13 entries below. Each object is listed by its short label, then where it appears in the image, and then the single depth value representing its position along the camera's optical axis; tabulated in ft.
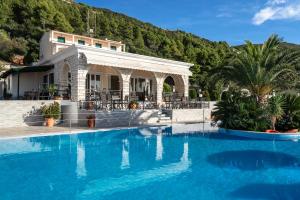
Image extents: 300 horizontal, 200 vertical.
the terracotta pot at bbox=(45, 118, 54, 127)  51.64
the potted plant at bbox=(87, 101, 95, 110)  54.20
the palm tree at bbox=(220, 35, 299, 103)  46.66
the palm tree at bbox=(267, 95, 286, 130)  44.30
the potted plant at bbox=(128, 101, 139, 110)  58.74
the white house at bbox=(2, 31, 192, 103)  56.35
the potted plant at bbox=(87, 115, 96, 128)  51.98
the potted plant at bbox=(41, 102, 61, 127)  51.78
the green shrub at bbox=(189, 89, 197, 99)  100.68
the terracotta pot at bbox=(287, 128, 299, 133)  45.50
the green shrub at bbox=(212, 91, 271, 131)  46.47
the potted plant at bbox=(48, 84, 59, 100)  56.55
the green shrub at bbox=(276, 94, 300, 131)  46.95
